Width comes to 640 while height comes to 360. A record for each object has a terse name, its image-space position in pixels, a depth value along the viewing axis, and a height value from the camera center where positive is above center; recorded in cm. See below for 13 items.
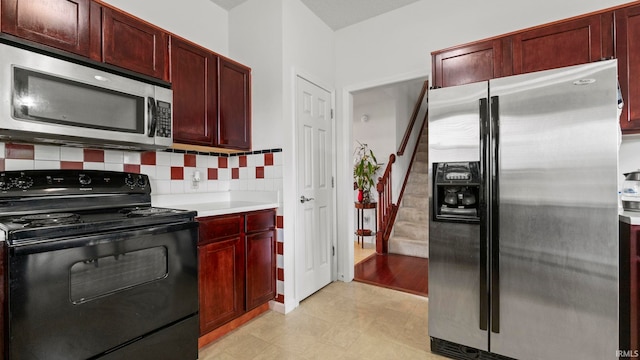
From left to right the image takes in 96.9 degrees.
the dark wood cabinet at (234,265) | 187 -63
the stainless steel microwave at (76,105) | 130 +41
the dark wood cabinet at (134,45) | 169 +86
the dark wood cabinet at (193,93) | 203 +66
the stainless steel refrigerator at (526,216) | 141 -21
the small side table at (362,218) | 454 -68
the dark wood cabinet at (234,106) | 234 +63
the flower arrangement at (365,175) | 473 +6
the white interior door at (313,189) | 256 -10
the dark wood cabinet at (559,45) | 172 +84
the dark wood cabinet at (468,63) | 194 +81
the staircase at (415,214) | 394 -56
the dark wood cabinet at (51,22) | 135 +81
